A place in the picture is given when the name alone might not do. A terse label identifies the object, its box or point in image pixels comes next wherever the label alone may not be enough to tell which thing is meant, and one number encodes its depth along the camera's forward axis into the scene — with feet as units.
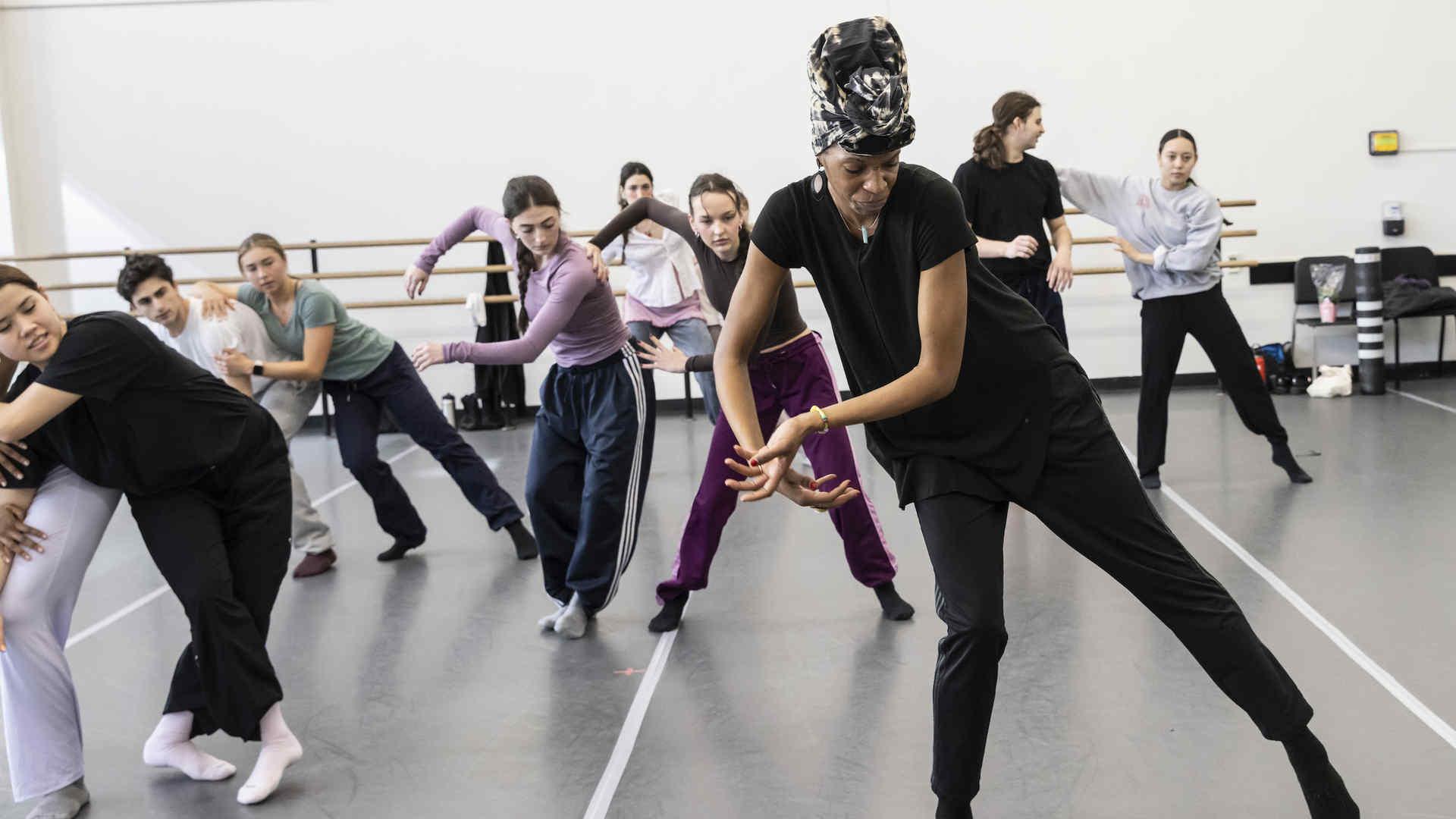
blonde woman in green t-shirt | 15.61
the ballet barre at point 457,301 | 27.71
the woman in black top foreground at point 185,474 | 8.99
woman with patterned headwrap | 7.06
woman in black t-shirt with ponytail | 17.33
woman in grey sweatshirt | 17.67
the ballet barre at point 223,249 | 28.45
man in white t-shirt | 12.82
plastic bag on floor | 26.73
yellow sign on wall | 28.91
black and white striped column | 26.84
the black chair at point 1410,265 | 28.89
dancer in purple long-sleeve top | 12.40
